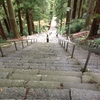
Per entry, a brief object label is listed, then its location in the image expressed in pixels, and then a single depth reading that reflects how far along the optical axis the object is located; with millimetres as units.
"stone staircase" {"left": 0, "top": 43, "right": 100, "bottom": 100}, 1750
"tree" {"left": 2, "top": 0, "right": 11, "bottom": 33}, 16758
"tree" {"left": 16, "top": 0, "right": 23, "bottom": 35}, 14215
